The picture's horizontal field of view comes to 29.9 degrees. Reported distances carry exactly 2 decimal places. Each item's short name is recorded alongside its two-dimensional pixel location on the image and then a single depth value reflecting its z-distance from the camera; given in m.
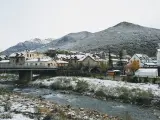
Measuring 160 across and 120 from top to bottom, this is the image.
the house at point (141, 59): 137.12
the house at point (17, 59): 152.40
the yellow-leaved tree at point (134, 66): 110.56
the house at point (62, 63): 146.50
